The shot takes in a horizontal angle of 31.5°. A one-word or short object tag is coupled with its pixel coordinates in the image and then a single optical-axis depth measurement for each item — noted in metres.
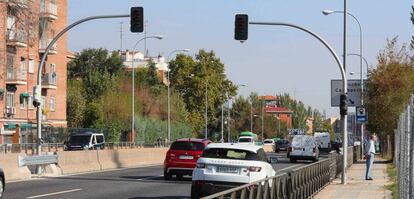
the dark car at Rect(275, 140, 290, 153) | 79.19
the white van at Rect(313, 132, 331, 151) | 77.56
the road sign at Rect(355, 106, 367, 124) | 37.78
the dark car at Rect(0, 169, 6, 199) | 18.08
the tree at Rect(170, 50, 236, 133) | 106.38
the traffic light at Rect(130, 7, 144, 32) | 28.58
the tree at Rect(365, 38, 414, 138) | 45.22
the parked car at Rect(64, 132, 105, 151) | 52.19
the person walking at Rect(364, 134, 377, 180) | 27.42
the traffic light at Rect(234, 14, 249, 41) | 27.67
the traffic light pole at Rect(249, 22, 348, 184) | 26.52
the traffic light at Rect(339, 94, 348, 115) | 26.53
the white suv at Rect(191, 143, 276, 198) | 17.97
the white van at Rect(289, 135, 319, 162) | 48.50
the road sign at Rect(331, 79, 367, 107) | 33.31
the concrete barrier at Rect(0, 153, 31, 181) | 25.26
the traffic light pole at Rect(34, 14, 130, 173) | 30.67
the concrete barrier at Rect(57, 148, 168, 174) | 31.17
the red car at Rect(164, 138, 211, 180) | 27.16
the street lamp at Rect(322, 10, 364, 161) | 41.45
